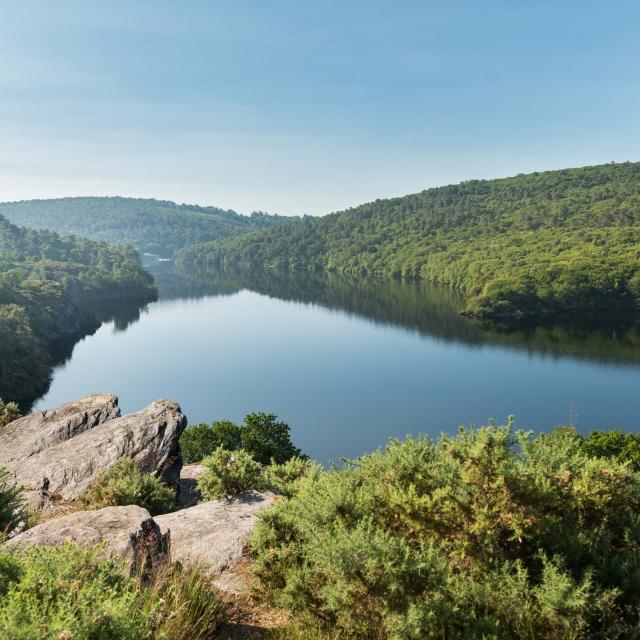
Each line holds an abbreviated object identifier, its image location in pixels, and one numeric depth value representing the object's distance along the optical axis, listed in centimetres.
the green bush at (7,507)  1192
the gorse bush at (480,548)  697
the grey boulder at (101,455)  1853
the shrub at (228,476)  1616
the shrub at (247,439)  3475
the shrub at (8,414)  2600
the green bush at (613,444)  3570
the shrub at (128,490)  1584
